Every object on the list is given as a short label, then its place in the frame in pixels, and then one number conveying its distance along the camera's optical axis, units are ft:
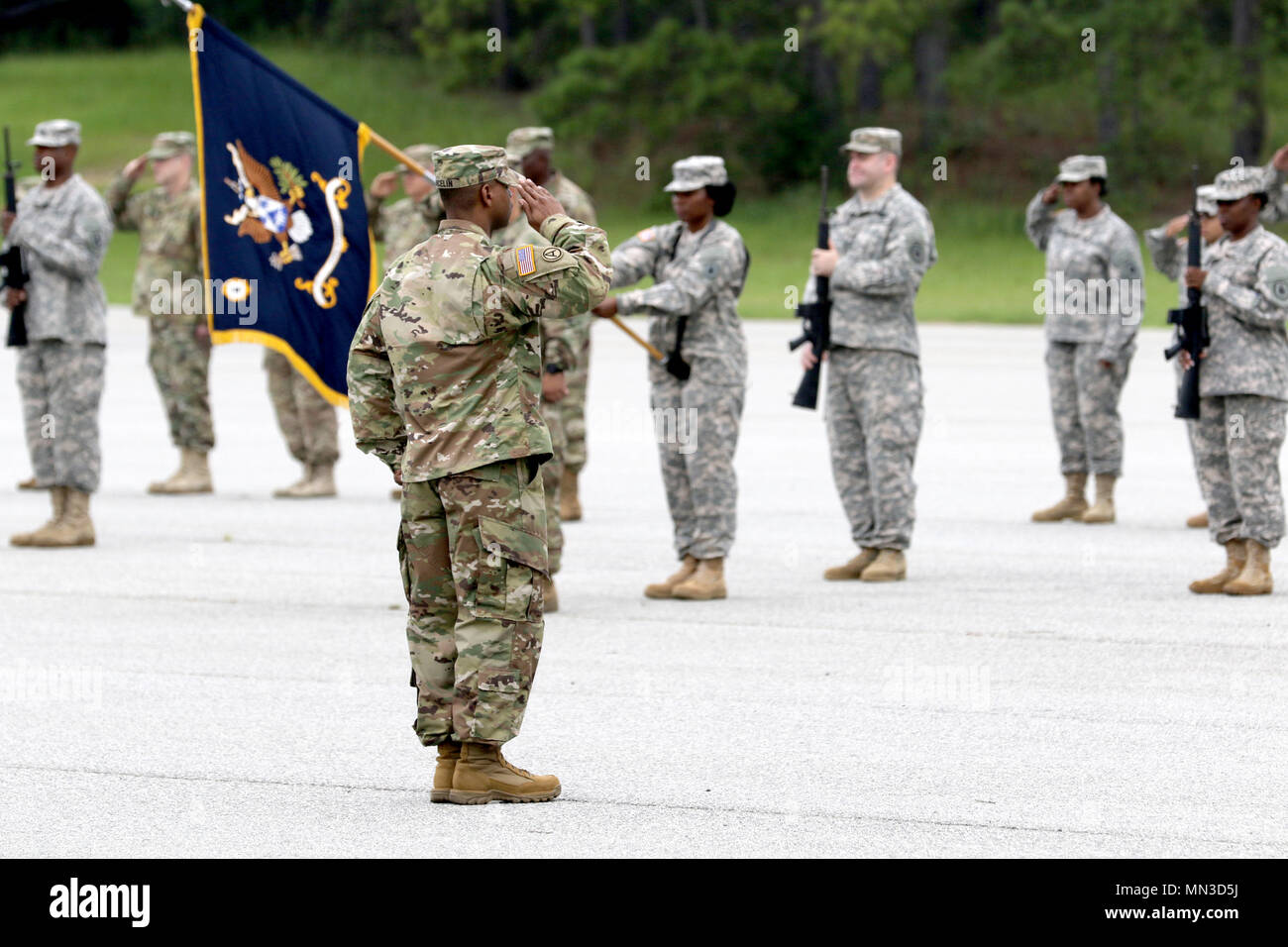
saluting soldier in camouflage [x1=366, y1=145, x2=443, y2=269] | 45.27
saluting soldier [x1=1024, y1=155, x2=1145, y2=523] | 42.60
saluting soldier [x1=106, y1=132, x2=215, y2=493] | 48.70
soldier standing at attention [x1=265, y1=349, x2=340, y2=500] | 47.47
